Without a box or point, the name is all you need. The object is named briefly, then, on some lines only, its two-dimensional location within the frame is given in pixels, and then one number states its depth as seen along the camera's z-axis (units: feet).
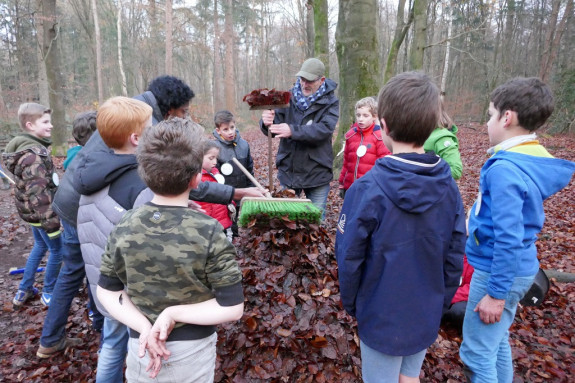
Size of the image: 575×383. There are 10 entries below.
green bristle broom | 9.00
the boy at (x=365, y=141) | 12.55
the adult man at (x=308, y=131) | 11.88
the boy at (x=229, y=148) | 13.48
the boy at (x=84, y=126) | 9.48
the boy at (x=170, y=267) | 4.46
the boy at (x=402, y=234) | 4.91
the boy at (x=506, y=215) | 5.69
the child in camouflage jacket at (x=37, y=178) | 10.91
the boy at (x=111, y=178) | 6.02
